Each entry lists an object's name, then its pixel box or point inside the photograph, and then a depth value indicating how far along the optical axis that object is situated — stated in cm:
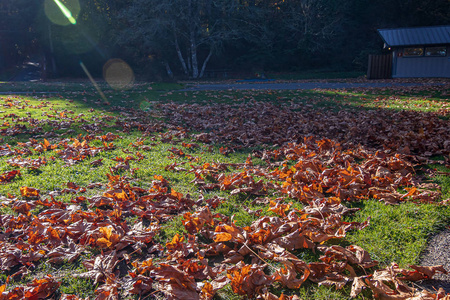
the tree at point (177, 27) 2644
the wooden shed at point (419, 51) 2406
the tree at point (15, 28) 3247
